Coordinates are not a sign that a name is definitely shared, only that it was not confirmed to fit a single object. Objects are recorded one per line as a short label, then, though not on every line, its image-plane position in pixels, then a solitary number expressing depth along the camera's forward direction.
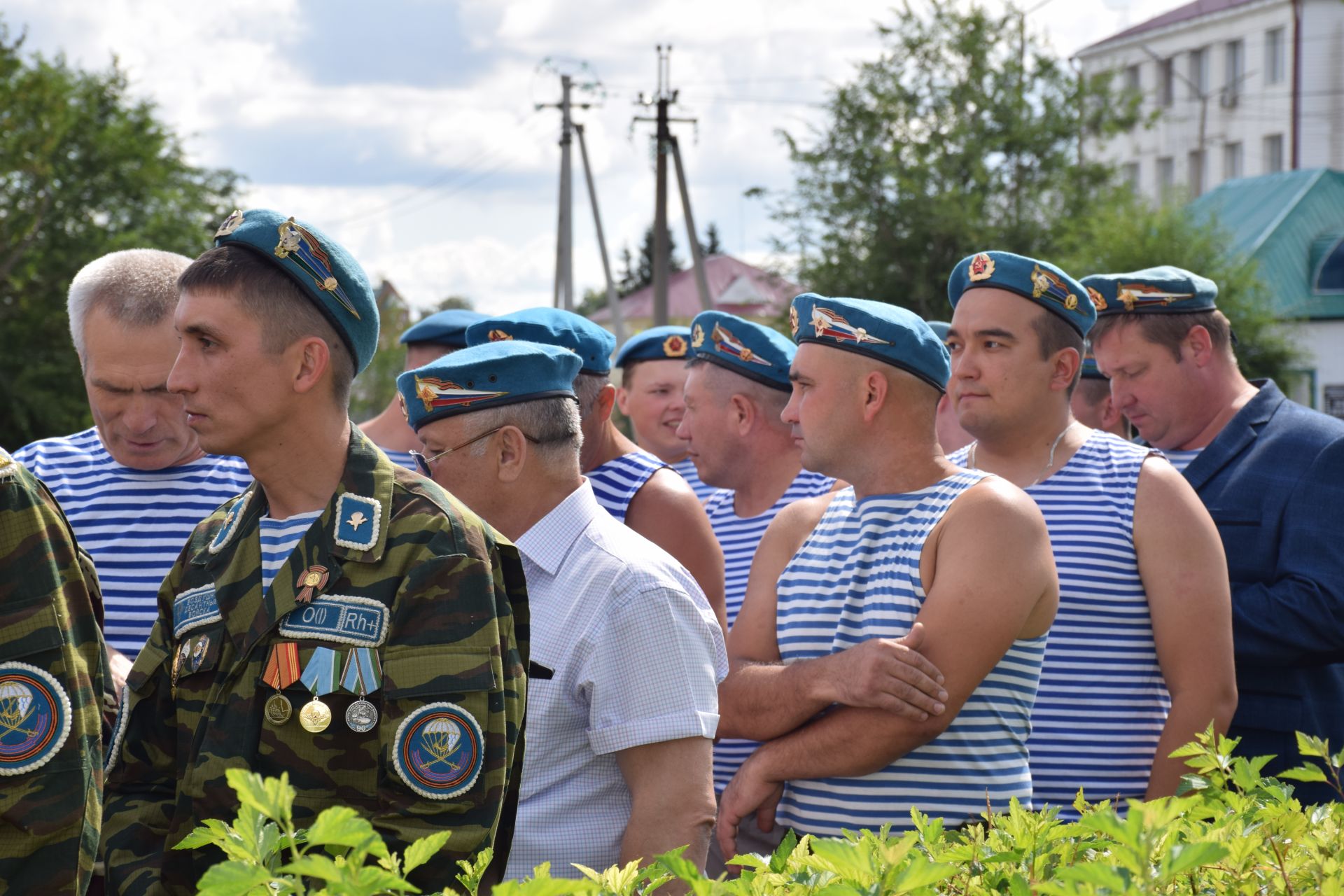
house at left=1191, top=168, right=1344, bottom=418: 32.06
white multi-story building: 45.16
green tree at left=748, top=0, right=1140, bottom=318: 30.31
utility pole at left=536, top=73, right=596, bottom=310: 27.09
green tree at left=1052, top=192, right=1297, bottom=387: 25.72
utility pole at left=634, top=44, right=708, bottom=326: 27.05
